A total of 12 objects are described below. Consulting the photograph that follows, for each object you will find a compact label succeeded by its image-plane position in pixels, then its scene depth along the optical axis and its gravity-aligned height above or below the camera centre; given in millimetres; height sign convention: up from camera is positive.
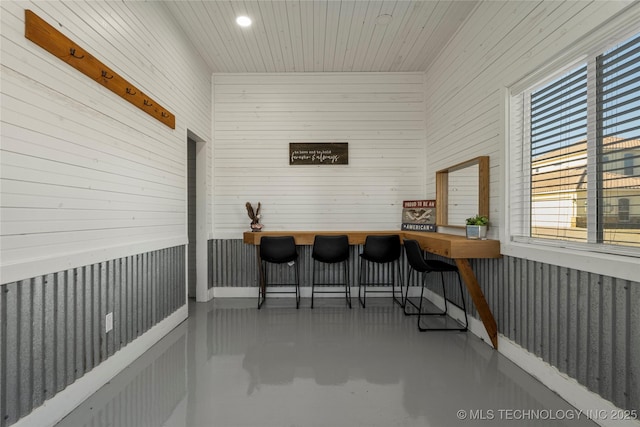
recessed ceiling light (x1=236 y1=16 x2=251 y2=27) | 3246 +2054
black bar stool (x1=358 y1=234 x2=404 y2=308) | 3891 -483
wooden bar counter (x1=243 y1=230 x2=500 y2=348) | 2723 -410
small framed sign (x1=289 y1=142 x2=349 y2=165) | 4492 +849
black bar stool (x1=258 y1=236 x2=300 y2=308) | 3863 -490
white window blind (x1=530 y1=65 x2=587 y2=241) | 2008 +385
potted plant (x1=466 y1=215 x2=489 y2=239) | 2826 -160
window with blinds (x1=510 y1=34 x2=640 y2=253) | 1690 +377
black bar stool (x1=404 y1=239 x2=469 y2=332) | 3117 -571
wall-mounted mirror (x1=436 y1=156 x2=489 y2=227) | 2996 +215
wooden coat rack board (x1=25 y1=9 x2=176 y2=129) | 1640 +970
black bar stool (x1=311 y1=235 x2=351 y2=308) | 3877 -483
